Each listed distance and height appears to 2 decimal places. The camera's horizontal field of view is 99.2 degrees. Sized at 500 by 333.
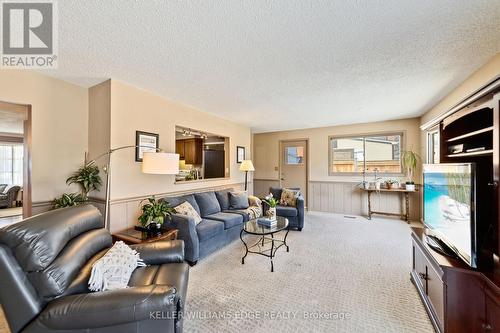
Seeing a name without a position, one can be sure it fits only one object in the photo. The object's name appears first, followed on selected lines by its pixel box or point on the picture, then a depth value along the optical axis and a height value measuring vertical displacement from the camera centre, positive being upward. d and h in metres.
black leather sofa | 1.15 -0.75
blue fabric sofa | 2.83 -0.87
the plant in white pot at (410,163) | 4.85 +0.08
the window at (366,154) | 5.41 +0.34
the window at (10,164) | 6.39 +0.07
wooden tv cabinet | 1.33 -0.88
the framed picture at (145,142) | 3.18 +0.37
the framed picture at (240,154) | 5.64 +0.34
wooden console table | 4.90 -0.84
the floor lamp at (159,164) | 2.55 +0.03
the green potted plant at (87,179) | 2.85 -0.17
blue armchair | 4.29 -0.96
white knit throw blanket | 1.41 -0.75
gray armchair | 5.91 -0.84
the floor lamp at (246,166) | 5.02 +0.01
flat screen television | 1.47 -0.34
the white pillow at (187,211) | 3.15 -0.67
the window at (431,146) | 4.43 +0.45
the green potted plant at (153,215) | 2.71 -0.62
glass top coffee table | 2.87 -1.20
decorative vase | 3.26 -0.74
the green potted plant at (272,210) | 3.29 -0.69
